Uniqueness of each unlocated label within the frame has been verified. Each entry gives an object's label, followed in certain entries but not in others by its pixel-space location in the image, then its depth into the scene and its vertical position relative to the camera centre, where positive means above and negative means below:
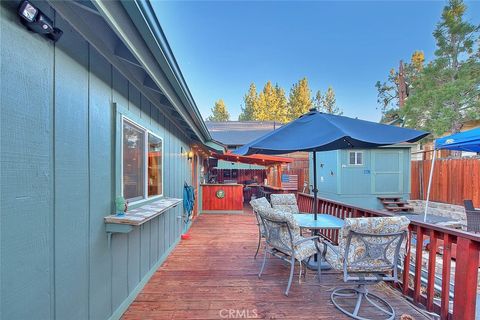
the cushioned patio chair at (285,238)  2.87 -1.03
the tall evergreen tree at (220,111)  31.98 +6.57
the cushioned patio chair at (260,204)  3.76 -0.75
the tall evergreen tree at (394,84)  16.25 +5.82
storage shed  10.66 -0.80
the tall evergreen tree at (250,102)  28.05 +6.92
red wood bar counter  8.40 -1.45
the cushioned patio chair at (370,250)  2.33 -0.92
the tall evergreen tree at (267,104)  27.14 +6.41
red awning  8.64 -0.01
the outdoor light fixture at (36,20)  1.23 +0.76
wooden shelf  2.07 -0.57
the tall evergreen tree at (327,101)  28.66 +7.20
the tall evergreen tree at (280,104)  27.42 +6.52
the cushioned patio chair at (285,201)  4.71 -0.86
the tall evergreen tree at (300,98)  26.14 +6.90
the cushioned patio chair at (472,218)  4.70 -1.17
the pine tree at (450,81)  10.86 +3.99
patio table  3.19 -0.93
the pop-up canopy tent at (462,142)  4.34 +0.37
